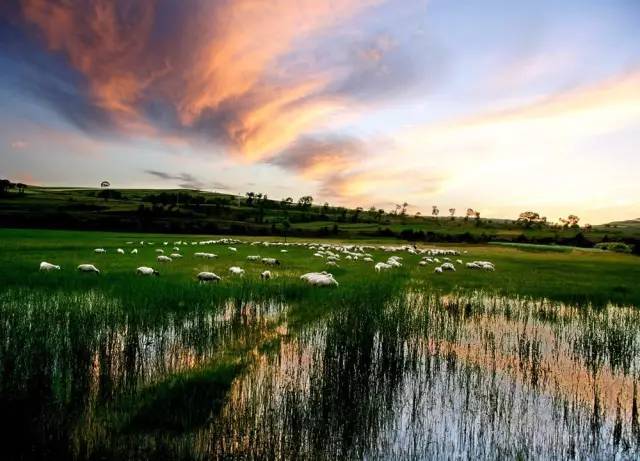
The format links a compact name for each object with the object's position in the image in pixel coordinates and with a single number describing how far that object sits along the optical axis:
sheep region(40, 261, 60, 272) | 20.12
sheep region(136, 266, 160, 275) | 20.64
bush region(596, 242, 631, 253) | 66.50
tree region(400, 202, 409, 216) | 172.44
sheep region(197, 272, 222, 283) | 19.42
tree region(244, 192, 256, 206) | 146.82
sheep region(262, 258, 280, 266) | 29.13
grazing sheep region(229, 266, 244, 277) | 22.24
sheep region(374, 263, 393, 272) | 28.34
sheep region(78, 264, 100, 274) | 20.56
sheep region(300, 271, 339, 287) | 19.44
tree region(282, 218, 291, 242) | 87.78
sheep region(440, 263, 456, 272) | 30.97
